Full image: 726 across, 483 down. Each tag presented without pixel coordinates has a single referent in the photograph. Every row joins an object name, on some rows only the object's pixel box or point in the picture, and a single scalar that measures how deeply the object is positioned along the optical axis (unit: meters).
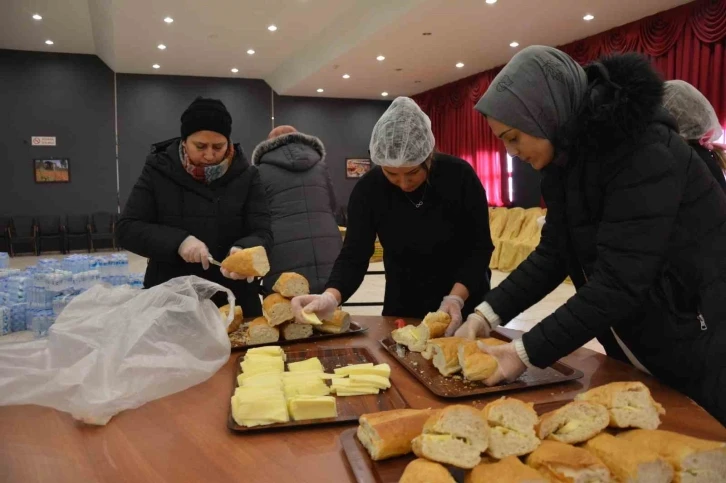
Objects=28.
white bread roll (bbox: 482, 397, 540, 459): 1.01
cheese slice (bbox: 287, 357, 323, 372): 1.59
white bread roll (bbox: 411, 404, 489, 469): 0.99
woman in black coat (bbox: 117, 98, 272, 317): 2.34
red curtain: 7.07
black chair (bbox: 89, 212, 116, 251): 12.27
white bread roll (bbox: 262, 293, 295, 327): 1.97
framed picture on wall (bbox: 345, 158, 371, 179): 15.00
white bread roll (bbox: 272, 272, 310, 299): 2.08
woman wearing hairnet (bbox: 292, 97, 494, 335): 2.15
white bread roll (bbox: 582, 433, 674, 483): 0.92
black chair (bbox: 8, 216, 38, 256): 11.62
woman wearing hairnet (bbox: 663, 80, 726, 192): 2.36
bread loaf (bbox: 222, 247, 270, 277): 2.06
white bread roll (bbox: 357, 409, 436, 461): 1.08
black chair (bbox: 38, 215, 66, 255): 11.89
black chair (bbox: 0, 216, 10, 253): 11.61
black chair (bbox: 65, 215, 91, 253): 12.13
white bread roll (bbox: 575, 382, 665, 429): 1.11
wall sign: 12.28
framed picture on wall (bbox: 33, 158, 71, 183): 12.34
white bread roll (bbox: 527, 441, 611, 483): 0.93
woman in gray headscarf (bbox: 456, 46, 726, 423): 1.27
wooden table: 1.08
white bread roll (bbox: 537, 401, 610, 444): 1.05
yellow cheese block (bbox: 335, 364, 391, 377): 1.49
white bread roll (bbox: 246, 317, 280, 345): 1.94
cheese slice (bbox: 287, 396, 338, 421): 1.27
